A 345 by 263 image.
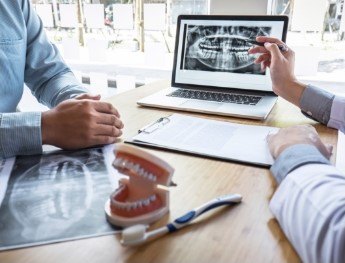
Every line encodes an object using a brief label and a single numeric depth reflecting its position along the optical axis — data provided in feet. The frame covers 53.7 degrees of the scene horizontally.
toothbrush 1.38
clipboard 2.24
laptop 3.45
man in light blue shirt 2.23
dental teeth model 1.48
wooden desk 1.34
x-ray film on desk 1.46
